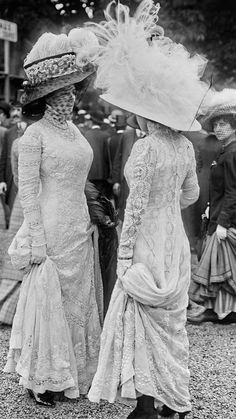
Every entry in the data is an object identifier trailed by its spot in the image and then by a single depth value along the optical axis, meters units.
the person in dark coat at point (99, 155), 8.19
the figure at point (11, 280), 4.88
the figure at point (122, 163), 6.52
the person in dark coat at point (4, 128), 6.59
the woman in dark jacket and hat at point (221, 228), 4.97
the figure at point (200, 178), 6.58
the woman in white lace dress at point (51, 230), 3.24
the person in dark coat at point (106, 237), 3.56
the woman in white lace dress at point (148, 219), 2.90
